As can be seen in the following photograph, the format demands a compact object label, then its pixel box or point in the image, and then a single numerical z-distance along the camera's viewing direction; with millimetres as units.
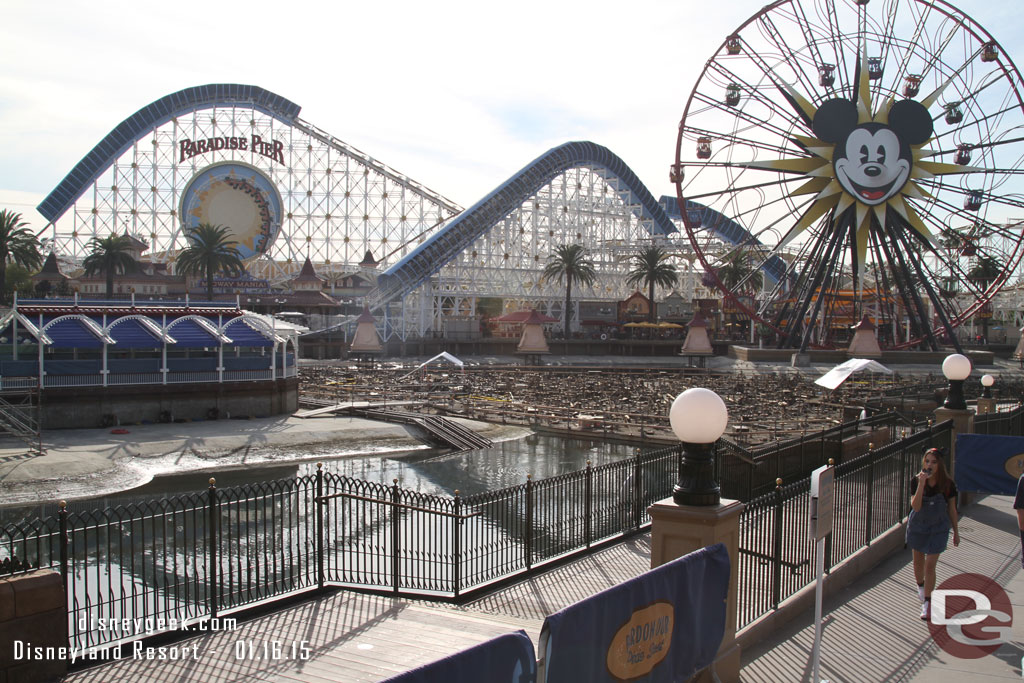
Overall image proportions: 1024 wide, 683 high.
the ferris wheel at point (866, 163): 47969
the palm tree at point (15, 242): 53469
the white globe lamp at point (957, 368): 14737
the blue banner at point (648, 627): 5199
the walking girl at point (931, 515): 9234
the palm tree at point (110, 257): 62594
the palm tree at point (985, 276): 75381
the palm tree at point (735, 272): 76438
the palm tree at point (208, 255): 60969
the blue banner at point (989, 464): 13992
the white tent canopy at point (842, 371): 28834
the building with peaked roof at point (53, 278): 72375
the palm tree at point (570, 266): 70625
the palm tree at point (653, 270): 73875
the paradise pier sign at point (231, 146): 72938
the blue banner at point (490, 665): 4320
